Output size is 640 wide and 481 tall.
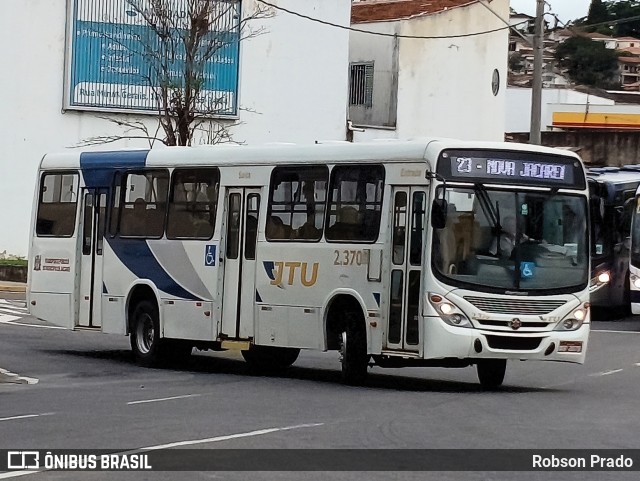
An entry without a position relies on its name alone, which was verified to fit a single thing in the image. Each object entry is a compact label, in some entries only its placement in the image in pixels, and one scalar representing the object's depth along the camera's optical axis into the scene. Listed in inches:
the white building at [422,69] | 1900.8
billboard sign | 1582.2
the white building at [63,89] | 1567.4
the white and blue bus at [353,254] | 663.1
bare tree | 1429.6
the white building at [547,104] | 2916.3
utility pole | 1247.5
